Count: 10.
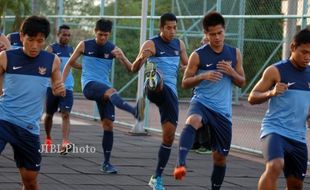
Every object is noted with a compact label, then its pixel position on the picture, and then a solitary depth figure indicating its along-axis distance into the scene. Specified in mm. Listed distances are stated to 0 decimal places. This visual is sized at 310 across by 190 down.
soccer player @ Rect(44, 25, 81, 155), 13992
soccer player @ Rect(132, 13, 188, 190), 10422
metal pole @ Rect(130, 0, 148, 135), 17359
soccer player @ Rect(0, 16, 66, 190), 7688
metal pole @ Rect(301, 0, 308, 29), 13977
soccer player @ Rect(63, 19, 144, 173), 11656
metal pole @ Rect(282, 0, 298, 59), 14916
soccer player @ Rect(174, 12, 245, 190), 8984
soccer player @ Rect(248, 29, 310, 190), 7730
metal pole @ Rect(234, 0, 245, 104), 17141
